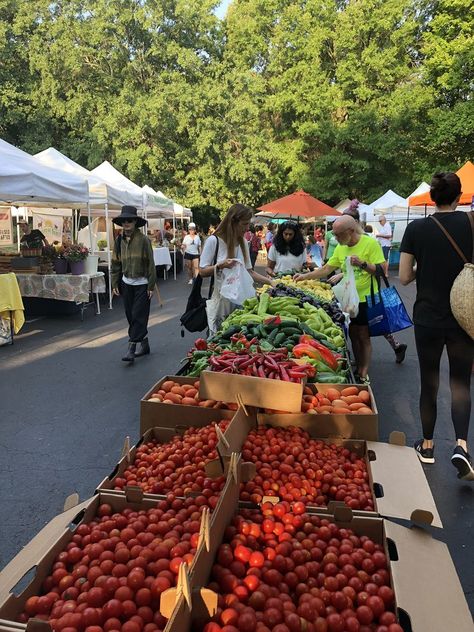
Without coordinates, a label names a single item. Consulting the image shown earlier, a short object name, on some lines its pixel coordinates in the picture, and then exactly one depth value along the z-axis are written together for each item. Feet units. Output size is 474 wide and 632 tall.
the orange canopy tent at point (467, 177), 36.29
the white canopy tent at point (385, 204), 71.46
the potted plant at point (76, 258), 35.45
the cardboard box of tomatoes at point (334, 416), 9.72
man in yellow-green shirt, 17.40
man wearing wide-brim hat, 23.24
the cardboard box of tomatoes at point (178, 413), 10.37
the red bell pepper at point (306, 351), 12.87
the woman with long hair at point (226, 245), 16.58
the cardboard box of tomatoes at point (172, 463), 8.04
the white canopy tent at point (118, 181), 48.50
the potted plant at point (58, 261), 35.32
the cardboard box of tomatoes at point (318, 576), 5.58
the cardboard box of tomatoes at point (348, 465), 8.01
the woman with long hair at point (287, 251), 25.67
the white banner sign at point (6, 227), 38.60
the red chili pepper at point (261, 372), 10.36
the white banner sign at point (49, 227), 45.57
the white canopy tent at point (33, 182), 26.17
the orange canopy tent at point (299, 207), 44.75
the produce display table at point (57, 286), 34.12
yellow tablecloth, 26.73
